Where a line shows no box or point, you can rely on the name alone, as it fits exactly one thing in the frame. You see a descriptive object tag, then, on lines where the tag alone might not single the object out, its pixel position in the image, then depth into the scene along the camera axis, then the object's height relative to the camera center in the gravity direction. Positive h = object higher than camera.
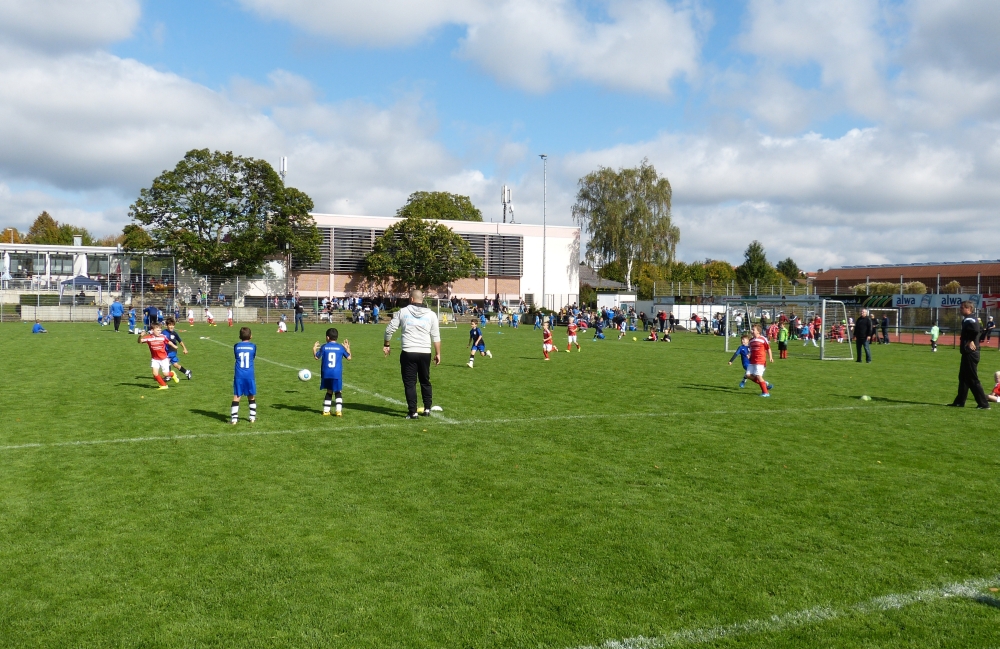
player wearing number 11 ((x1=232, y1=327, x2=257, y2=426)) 11.16 -1.04
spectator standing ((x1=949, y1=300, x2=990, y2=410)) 13.20 -0.89
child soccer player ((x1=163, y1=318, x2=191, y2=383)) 16.61 -0.88
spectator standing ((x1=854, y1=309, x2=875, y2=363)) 25.53 -0.90
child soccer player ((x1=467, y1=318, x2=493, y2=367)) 23.16 -1.10
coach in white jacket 11.47 -0.55
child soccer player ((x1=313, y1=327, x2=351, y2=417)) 12.02 -0.95
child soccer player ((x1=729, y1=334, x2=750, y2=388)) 17.50 -1.16
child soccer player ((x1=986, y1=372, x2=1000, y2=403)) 14.24 -1.70
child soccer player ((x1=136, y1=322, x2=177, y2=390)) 15.68 -0.98
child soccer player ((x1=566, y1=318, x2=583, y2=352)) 28.54 -1.00
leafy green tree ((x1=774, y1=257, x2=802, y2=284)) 124.25 +5.44
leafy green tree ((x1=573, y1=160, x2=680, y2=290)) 74.50 +8.39
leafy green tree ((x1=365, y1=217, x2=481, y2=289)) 71.00 +4.31
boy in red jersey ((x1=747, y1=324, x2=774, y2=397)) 15.52 -1.11
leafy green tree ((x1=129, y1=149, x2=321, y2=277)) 62.06 +7.12
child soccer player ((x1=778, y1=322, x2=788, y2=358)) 26.67 -1.22
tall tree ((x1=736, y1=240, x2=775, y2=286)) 101.81 +5.02
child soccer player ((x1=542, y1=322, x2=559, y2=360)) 25.19 -1.25
